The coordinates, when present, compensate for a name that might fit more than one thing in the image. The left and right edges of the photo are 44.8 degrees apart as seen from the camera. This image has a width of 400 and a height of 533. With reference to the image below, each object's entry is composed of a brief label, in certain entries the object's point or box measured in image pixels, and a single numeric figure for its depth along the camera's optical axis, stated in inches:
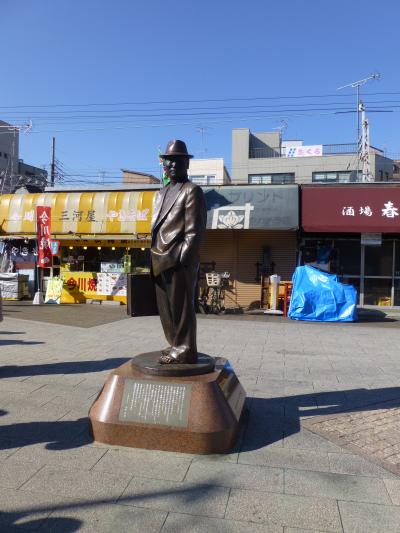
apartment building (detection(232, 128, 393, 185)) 1401.3
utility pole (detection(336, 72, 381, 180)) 1237.7
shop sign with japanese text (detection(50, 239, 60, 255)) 698.2
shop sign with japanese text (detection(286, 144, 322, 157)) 1469.0
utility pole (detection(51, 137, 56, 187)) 1363.6
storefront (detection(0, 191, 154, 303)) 676.1
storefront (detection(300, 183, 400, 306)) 573.9
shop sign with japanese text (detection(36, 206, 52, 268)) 675.4
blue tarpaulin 532.4
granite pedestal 168.6
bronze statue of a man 186.4
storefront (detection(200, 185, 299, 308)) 584.7
